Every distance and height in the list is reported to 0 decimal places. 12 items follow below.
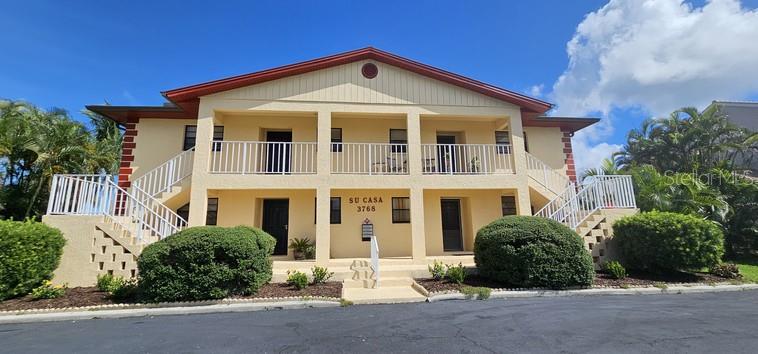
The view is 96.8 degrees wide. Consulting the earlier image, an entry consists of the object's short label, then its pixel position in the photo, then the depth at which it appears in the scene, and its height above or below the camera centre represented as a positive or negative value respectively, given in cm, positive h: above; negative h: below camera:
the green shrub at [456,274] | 821 -108
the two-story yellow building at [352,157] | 1077 +271
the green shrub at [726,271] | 900 -125
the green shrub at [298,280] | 802 -110
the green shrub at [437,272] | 883 -108
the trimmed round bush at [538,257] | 776 -66
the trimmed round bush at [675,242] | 861 -43
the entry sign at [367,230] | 1234 +7
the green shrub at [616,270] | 879 -114
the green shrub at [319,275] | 859 -106
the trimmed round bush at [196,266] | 666 -62
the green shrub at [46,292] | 702 -111
